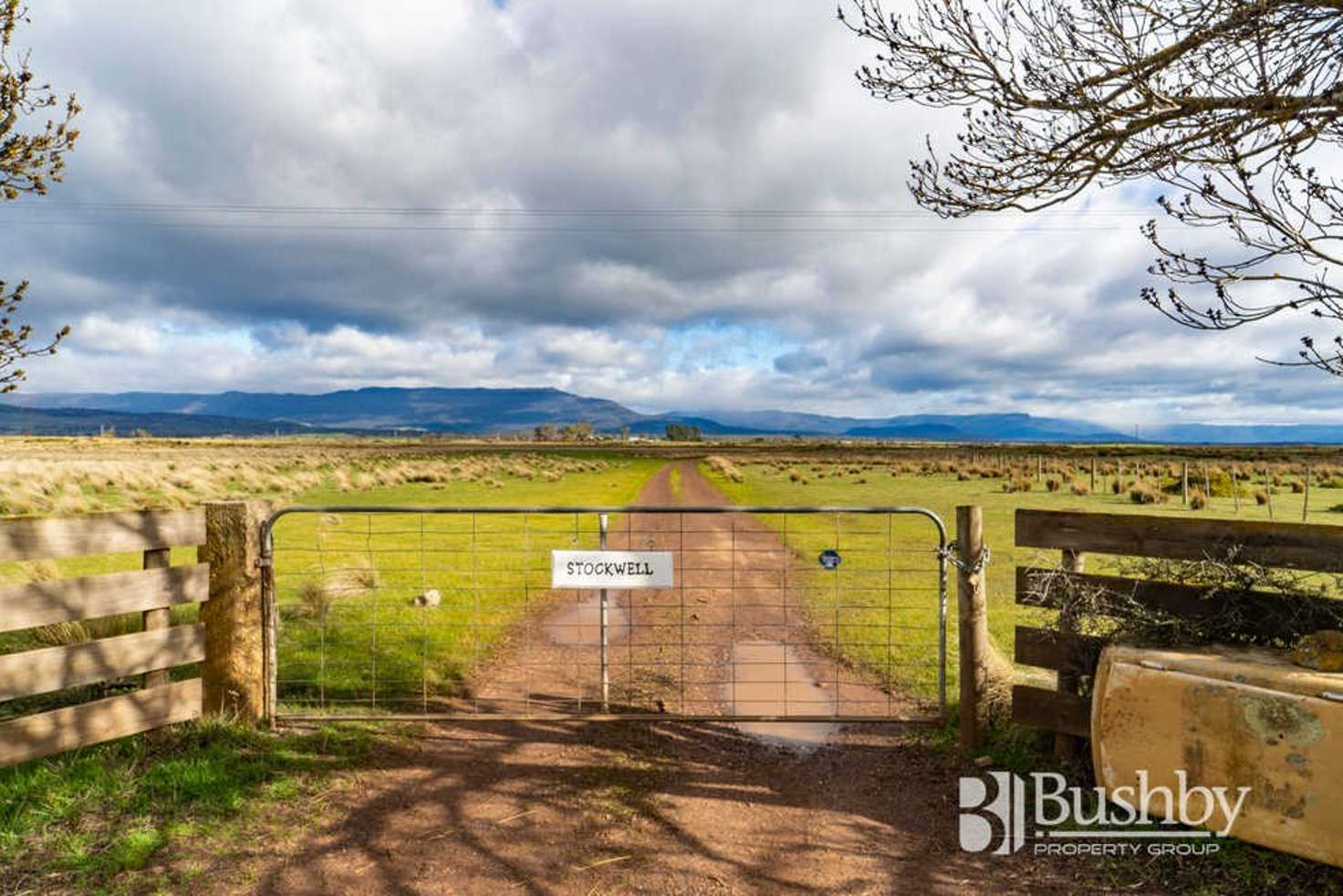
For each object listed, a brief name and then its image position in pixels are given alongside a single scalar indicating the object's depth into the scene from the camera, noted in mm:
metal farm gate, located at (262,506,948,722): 6457
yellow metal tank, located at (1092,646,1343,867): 3480
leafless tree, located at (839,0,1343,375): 4230
